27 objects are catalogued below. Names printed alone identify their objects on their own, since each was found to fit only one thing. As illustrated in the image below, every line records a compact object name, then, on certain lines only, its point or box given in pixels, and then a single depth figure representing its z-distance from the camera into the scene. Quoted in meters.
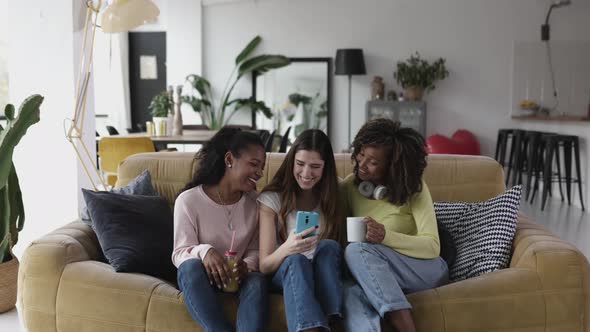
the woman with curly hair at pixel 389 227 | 2.48
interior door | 11.06
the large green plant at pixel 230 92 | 10.01
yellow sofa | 2.58
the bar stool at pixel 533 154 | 8.14
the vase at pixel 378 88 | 10.20
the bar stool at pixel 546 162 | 7.62
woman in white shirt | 2.45
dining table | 6.51
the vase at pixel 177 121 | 7.21
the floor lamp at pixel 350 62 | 9.97
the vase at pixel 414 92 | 10.03
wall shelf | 7.68
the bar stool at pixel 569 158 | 7.56
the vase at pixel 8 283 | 3.86
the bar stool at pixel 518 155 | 8.88
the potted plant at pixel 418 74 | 10.02
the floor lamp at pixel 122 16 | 4.39
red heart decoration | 9.88
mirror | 10.45
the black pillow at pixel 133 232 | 2.87
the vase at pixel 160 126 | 7.09
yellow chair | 5.95
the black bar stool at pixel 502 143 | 9.53
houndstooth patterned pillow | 2.90
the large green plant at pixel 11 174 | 3.55
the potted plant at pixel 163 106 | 7.49
